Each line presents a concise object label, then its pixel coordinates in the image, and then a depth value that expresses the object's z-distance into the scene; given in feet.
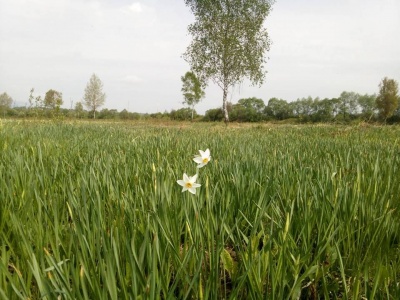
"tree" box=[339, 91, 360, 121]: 281.68
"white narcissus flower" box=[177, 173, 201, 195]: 3.79
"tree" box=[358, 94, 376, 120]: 263.02
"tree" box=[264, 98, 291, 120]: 226.69
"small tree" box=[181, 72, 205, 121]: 169.37
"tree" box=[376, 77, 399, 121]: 154.81
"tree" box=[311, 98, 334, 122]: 248.93
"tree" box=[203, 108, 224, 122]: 191.83
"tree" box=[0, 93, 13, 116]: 220.43
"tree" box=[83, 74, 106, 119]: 210.18
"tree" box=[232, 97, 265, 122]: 205.98
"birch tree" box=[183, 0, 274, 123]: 94.89
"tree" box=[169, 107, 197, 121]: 192.65
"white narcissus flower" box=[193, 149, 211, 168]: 4.42
